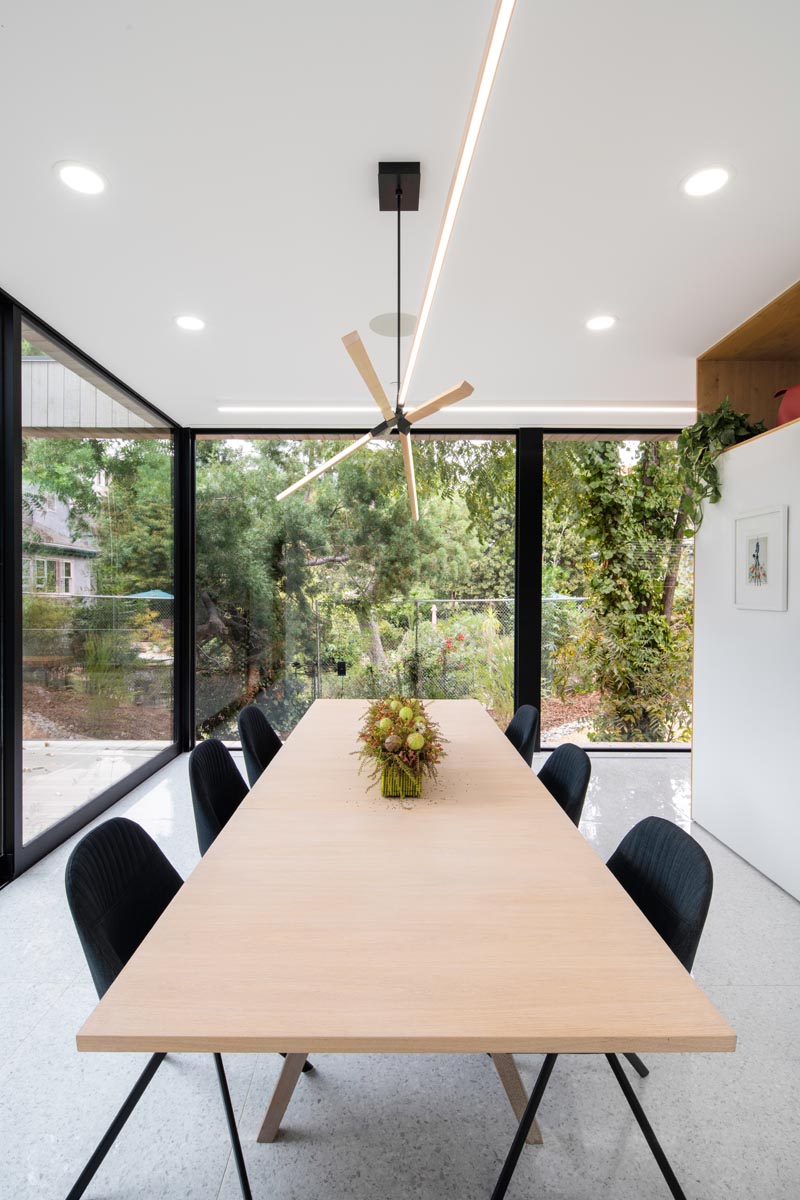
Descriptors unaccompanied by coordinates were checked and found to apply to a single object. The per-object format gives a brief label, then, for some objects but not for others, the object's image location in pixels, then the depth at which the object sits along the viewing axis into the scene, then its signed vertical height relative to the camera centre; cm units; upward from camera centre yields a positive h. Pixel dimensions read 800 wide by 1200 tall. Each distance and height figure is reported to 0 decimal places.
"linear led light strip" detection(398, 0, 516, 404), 82 +81
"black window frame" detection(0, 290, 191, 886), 280 -2
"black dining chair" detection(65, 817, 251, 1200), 131 -76
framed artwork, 283 +18
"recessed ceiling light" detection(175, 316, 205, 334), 296 +134
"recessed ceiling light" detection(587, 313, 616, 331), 294 +135
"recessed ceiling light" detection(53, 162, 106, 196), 188 +133
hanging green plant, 328 +83
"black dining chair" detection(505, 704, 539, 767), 292 -70
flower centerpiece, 206 -53
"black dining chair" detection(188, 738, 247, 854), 200 -72
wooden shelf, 335 +124
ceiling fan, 181 +69
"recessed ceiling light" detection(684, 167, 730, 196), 191 +134
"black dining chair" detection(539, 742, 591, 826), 219 -71
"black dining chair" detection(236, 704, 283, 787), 276 -73
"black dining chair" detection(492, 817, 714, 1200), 128 -75
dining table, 95 -69
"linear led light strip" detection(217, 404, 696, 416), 429 +133
